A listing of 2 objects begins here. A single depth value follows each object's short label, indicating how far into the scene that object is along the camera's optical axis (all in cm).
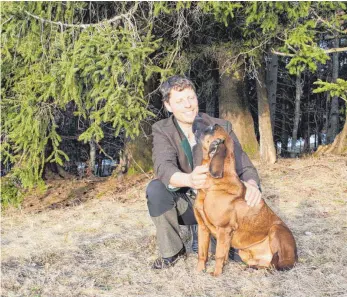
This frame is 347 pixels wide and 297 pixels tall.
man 380
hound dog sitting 323
